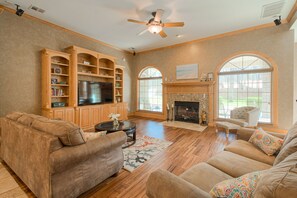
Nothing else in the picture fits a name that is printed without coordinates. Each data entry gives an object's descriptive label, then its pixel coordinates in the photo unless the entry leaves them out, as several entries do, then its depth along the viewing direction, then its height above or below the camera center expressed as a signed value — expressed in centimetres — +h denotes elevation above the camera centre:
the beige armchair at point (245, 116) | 372 -56
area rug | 242 -116
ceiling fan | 312 +173
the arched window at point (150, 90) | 655 +37
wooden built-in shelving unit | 379 +56
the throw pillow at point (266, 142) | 166 -58
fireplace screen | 537 -59
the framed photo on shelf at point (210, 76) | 498 +80
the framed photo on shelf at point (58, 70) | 409 +82
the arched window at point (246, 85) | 426 +43
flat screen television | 450 +16
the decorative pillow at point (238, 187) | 78 -55
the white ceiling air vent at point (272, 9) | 310 +218
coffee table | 293 -69
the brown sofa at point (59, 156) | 137 -69
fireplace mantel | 498 +33
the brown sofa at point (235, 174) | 59 -69
